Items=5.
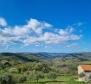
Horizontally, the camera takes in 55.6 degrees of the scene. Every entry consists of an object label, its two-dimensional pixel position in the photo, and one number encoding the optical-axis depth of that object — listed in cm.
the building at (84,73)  2867
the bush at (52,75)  2959
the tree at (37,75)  2800
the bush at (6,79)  1472
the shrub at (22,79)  2338
